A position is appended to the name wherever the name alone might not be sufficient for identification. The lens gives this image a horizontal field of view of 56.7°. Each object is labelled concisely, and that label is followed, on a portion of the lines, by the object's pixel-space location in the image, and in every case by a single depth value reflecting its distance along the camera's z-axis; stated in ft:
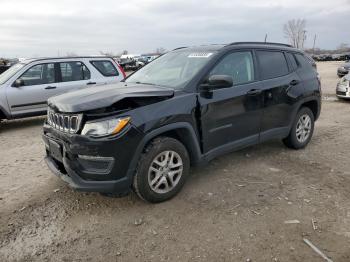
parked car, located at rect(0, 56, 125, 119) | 24.91
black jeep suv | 10.48
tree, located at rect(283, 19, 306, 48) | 281.74
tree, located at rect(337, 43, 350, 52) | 332.88
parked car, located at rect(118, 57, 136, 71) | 97.48
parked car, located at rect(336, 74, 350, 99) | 34.40
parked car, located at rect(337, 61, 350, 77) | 61.03
